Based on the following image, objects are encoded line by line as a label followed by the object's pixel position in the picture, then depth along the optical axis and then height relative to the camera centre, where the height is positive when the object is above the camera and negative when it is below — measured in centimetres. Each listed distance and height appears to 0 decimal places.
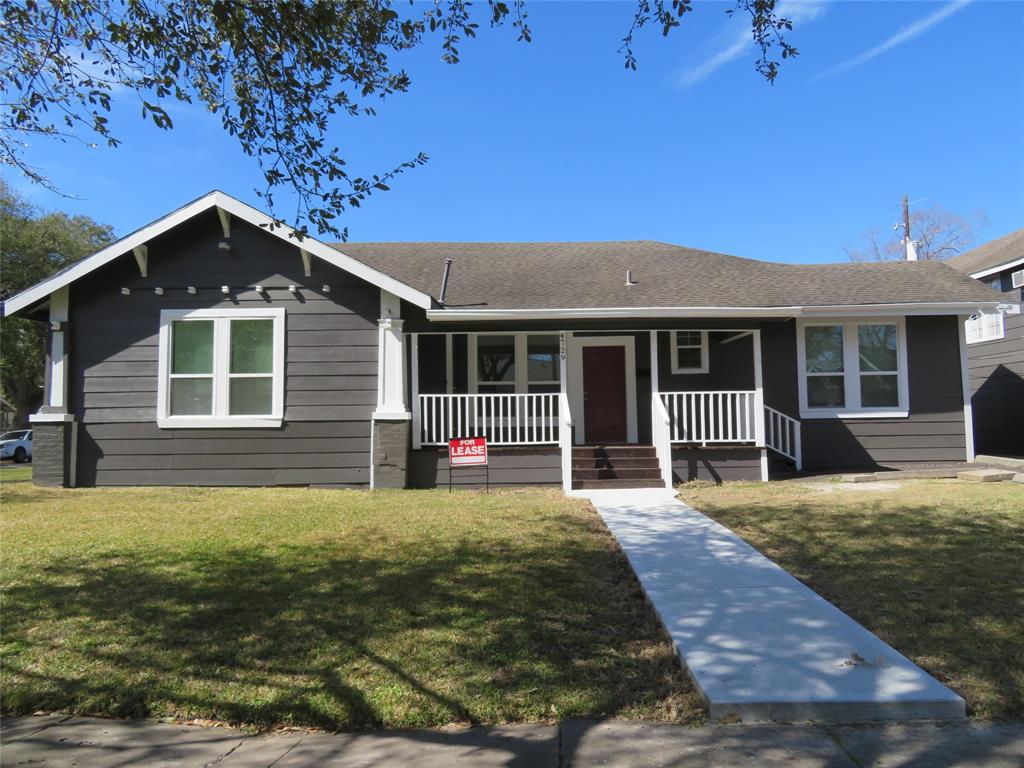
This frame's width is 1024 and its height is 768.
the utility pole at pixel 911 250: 1437 +376
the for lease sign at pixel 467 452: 938 -46
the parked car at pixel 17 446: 2661 -92
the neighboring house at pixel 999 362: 1290 +114
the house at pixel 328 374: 1010 +77
